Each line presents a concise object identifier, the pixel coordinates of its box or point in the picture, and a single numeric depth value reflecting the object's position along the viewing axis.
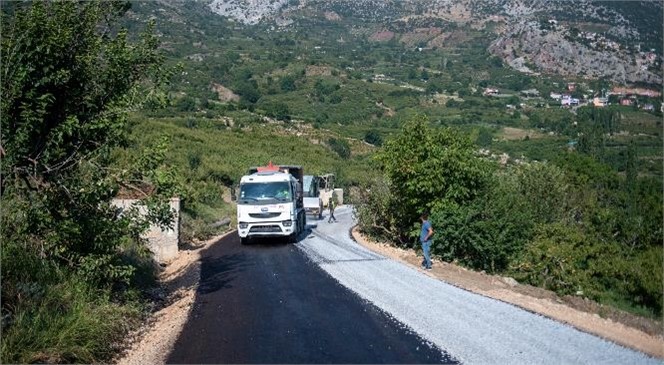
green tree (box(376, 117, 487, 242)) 18.75
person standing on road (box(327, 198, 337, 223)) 32.31
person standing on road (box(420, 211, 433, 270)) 15.69
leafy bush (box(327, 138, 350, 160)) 80.00
